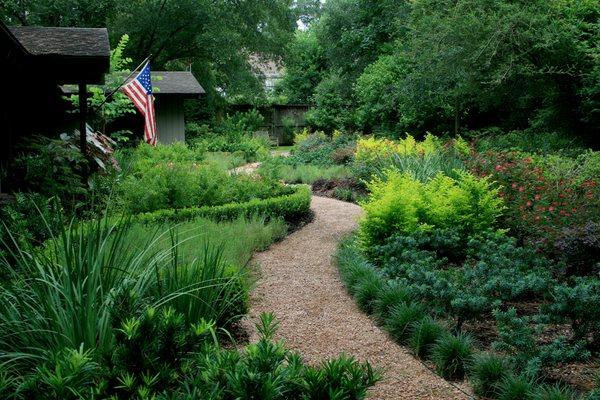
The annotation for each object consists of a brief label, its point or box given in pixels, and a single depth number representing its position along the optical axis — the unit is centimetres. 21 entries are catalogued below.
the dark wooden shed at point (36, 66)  843
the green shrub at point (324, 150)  1781
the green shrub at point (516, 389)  368
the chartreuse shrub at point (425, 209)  721
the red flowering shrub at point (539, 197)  683
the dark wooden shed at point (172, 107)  2323
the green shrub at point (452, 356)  428
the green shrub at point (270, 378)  241
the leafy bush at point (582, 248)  598
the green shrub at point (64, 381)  234
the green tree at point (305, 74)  3725
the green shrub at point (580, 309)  430
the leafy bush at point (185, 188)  915
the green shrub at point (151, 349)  263
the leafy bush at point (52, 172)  872
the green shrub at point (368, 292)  564
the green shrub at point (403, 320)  492
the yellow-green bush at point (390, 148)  1274
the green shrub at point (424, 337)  463
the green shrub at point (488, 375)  393
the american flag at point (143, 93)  1254
